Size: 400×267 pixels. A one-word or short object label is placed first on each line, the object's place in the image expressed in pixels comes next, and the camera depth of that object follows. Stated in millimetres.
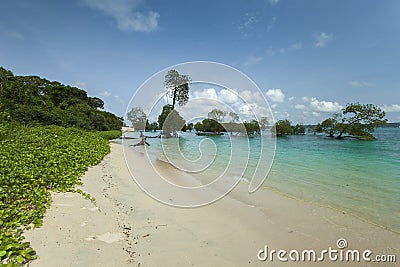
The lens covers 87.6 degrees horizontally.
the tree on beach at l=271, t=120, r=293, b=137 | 52744
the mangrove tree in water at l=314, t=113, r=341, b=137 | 41462
